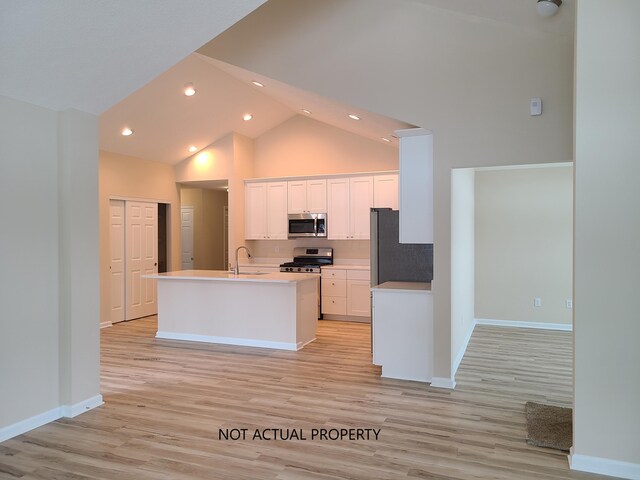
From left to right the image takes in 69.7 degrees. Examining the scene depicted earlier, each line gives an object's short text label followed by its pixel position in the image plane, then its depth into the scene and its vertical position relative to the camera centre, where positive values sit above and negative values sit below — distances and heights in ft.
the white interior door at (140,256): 24.86 -1.17
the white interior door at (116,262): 23.71 -1.40
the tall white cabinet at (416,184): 14.26 +1.59
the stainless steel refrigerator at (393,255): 16.79 -0.76
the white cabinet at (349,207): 24.62 +1.53
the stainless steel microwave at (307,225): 25.58 +0.55
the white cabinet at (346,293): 24.17 -3.14
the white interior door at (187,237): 33.52 -0.13
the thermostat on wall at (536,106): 12.66 +3.52
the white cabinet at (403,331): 14.37 -3.09
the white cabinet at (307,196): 25.70 +2.21
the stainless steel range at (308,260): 25.43 -1.44
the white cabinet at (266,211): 26.71 +1.44
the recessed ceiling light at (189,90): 20.71 +6.64
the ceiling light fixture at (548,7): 11.45 +5.71
